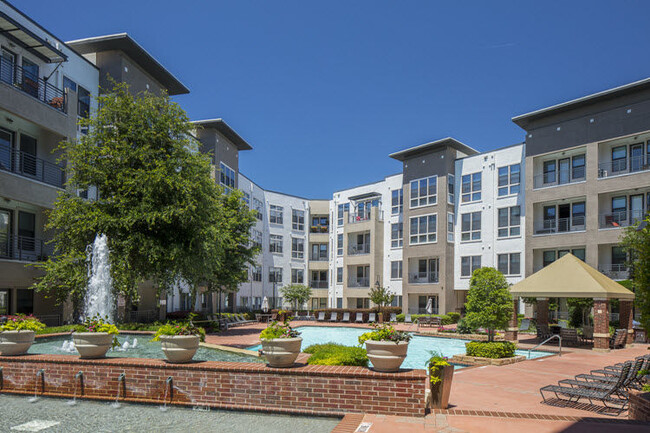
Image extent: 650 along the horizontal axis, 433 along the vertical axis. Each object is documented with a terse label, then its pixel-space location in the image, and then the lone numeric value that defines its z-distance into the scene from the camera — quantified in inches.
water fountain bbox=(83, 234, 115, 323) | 758.5
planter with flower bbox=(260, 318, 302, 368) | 341.4
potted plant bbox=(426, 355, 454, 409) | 351.6
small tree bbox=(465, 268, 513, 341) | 750.5
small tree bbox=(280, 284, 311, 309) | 1902.1
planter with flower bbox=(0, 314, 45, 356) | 417.7
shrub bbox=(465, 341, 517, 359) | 681.0
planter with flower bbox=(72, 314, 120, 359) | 391.2
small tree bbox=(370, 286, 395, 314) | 1642.5
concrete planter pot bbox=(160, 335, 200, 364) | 365.1
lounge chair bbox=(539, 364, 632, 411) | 393.0
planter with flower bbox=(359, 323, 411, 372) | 321.4
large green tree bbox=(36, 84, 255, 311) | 748.0
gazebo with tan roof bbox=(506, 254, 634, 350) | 858.1
